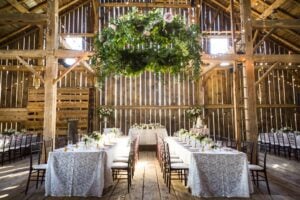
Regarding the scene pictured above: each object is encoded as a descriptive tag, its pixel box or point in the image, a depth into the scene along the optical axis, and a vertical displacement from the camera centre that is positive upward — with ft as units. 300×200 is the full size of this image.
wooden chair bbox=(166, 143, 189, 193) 16.47 -3.07
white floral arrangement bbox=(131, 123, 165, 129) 39.29 -1.46
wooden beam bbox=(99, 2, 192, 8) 47.44 +19.24
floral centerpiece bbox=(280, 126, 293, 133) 34.54 -1.96
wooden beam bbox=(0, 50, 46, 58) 24.97 +5.81
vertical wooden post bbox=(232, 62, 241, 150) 26.70 +1.40
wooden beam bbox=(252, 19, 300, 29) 26.43 +8.74
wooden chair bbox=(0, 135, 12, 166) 27.02 -2.75
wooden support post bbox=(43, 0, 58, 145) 24.07 +3.14
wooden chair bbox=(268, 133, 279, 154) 33.50 -3.10
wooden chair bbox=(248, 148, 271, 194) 16.33 -3.19
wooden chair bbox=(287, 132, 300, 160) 28.75 -3.00
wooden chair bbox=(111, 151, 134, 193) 17.02 -3.09
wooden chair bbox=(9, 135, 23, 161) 29.27 -2.78
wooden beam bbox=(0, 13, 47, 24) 25.48 +9.20
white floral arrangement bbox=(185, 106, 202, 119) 44.58 +0.53
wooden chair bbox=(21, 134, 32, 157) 32.07 -3.15
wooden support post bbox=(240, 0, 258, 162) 25.16 +3.21
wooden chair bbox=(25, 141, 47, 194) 16.62 -4.37
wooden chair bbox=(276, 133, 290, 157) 31.06 -3.09
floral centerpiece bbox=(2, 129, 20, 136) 32.91 -1.77
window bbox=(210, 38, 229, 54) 49.83 +12.82
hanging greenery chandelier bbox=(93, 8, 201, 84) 15.35 +4.10
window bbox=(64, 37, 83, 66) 48.14 +12.97
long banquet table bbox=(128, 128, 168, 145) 38.34 -2.66
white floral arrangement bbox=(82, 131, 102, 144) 18.32 -1.52
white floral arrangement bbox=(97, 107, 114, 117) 44.46 +0.86
